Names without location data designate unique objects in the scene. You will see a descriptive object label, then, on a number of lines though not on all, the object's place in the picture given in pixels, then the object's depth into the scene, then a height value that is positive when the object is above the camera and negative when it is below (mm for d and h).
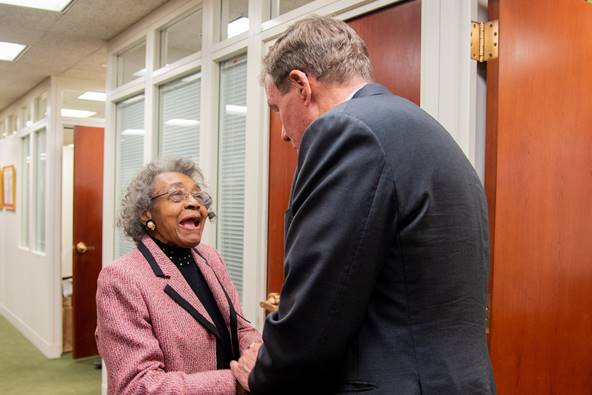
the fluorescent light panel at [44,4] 3262 +1105
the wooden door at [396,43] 1771 +501
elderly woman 1402 -316
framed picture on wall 6527 -5
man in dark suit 867 -115
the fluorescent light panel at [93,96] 5457 +930
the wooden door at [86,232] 5008 -412
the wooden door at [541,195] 1591 -1
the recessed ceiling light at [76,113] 5289 +743
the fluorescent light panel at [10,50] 4245 +1092
